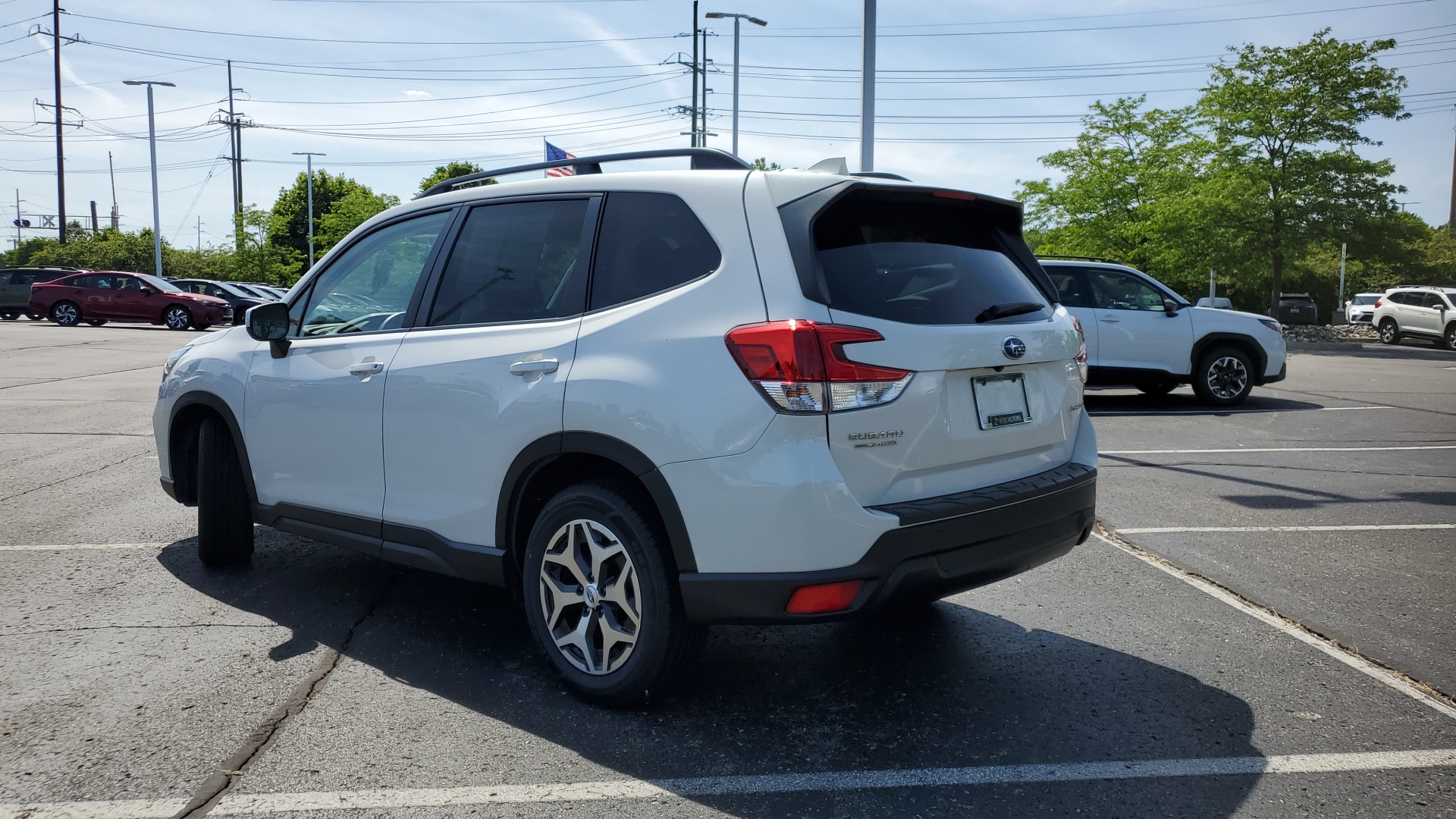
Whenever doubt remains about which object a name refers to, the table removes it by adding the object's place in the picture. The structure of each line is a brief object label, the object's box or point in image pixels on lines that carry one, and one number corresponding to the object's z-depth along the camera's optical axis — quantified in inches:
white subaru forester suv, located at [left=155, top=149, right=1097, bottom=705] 126.6
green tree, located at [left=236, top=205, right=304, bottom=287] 2512.3
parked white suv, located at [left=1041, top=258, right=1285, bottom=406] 525.3
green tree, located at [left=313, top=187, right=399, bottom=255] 2878.9
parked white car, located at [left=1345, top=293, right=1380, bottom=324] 1790.1
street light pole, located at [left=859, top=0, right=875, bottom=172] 500.1
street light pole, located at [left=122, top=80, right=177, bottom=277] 1932.8
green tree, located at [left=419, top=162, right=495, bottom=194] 3622.0
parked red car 1305.4
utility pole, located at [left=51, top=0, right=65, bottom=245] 2096.5
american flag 975.6
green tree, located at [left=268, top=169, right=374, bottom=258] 3265.3
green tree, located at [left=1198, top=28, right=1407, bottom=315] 1331.2
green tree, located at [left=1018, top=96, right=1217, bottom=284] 1434.5
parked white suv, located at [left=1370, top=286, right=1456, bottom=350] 1262.3
